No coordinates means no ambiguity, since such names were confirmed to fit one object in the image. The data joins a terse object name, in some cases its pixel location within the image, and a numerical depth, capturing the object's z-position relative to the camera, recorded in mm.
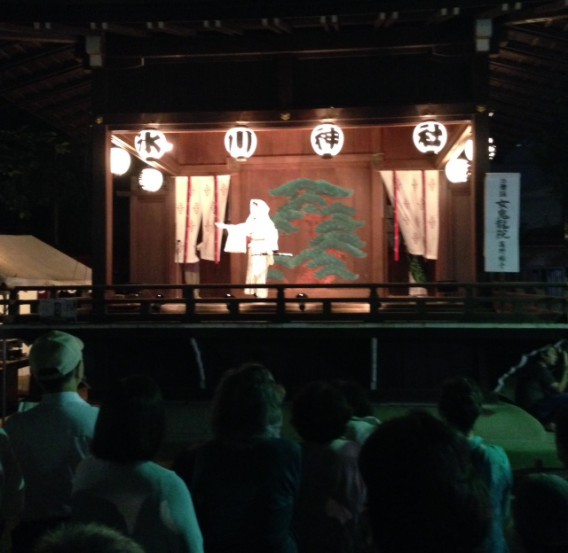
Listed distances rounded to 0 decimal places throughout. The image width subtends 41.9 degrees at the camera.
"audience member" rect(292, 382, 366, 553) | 3412
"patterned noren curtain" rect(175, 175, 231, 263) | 14180
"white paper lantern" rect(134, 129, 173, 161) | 11773
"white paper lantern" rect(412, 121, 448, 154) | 11461
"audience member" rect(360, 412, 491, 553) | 1592
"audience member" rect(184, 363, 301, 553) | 2896
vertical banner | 10555
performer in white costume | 13109
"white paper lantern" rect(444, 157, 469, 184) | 13109
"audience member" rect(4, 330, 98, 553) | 3256
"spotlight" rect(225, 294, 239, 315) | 10812
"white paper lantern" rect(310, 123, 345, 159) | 11477
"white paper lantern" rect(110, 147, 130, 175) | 12483
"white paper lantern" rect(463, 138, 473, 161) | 11665
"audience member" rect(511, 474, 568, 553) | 2100
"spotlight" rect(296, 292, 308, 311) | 10750
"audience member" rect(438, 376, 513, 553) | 3455
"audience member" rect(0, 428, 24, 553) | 3131
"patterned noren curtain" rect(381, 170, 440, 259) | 13742
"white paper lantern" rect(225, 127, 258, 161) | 11633
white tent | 18531
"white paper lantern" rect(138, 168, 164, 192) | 13680
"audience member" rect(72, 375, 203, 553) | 2494
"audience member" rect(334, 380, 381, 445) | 3953
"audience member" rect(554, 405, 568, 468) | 2992
